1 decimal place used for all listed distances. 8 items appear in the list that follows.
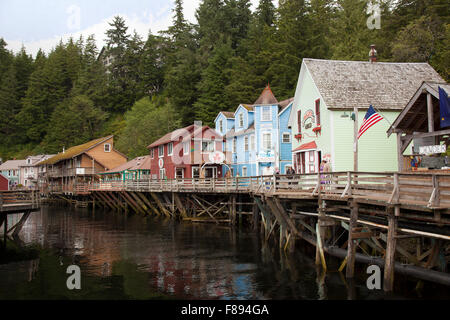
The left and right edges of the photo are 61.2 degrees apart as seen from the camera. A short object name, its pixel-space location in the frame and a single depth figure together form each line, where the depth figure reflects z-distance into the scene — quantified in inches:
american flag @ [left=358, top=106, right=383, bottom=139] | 654.5
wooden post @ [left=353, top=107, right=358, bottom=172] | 639.8
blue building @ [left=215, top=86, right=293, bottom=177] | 1373.0
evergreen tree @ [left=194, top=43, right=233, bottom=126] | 2245.3
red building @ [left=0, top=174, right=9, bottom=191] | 1130.0
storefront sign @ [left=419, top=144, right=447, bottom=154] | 586.4
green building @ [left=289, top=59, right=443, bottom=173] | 888.9
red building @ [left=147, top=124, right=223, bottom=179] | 1539.6
